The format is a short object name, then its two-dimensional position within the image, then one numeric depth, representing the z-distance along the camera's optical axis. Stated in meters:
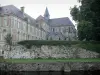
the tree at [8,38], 18.52
